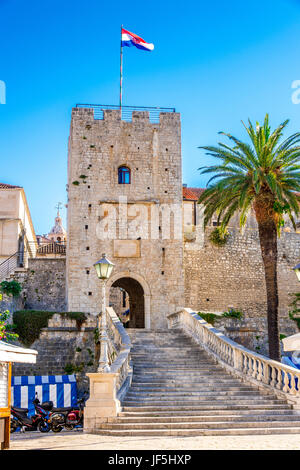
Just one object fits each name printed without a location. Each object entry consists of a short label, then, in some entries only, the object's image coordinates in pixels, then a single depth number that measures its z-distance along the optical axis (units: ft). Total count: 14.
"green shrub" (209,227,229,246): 104.17
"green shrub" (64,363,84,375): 74.43
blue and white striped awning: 64.75
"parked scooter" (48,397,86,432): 50.83
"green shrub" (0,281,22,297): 86.38
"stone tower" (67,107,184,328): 89.51
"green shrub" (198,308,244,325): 83.41
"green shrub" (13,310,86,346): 76.48
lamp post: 44.78
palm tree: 66.23
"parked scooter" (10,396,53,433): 51.26
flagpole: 99.50
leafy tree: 73.87
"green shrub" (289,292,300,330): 95.76
